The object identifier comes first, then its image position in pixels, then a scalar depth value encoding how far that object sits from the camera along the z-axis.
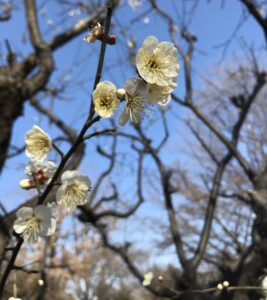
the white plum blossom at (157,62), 0.14
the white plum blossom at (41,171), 0.19
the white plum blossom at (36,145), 0.17
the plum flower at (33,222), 0.16
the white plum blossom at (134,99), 0.14
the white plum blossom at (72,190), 0.17
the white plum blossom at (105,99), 0.14
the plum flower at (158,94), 0.14
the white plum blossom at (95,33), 0.15
